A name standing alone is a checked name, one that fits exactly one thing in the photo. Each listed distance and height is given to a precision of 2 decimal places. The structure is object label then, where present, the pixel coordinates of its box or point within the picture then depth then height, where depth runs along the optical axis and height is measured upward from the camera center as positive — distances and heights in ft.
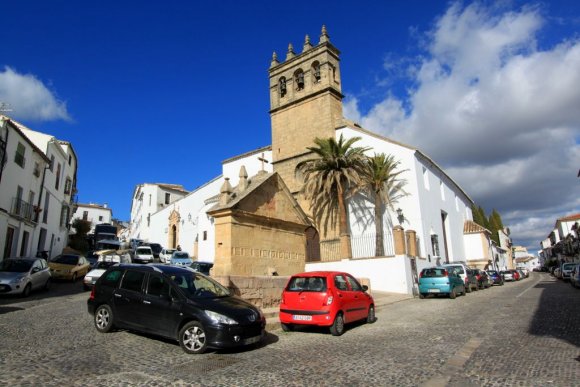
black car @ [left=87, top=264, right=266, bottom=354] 23.04 -1.75
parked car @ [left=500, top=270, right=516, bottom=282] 129.37 -1.12
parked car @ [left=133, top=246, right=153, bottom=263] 93.40 +6.40
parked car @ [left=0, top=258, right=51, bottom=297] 45.19 +0.84
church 43.60 +12.15
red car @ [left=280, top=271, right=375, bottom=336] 30.42 -2.03
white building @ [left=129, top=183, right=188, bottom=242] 176.14 +36.20
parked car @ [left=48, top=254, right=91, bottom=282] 65.51 +2.44
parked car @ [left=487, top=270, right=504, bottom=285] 100.89 -1.30
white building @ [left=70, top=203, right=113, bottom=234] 242.37 +41.63
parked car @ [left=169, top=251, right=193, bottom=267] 90.38 +4.90
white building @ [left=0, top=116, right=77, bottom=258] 68.74 +18.24
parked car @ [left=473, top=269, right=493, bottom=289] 79.46 -1.43
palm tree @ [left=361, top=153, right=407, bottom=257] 79.97 +18.93
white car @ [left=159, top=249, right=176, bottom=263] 103.50 +6.35
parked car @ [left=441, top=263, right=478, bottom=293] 69.26 -0.23
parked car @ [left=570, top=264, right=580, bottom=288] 72.41 -1.43
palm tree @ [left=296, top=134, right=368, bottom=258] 82.23 +20.15
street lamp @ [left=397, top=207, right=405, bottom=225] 85.48 +12.22
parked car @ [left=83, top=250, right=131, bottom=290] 55.16 +2.41
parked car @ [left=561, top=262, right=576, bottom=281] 103.89 +0.06
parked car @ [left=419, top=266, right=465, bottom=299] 59.26 -1.37
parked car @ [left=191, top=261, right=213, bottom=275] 70.59 +2.15
